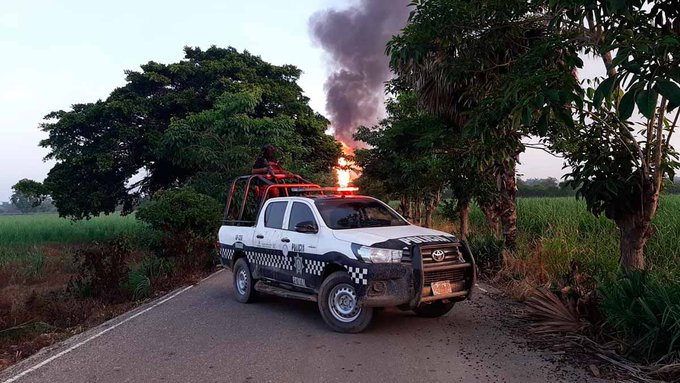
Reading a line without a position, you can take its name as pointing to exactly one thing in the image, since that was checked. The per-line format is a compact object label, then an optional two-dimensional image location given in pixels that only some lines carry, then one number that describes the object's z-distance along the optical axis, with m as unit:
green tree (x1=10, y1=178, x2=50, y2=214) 19.36
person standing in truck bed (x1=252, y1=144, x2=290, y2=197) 10.31
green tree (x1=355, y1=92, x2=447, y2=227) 11.75
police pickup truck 6.29
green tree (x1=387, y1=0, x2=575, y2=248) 5.23
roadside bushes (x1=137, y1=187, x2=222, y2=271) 12.89
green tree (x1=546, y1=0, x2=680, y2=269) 6.62
